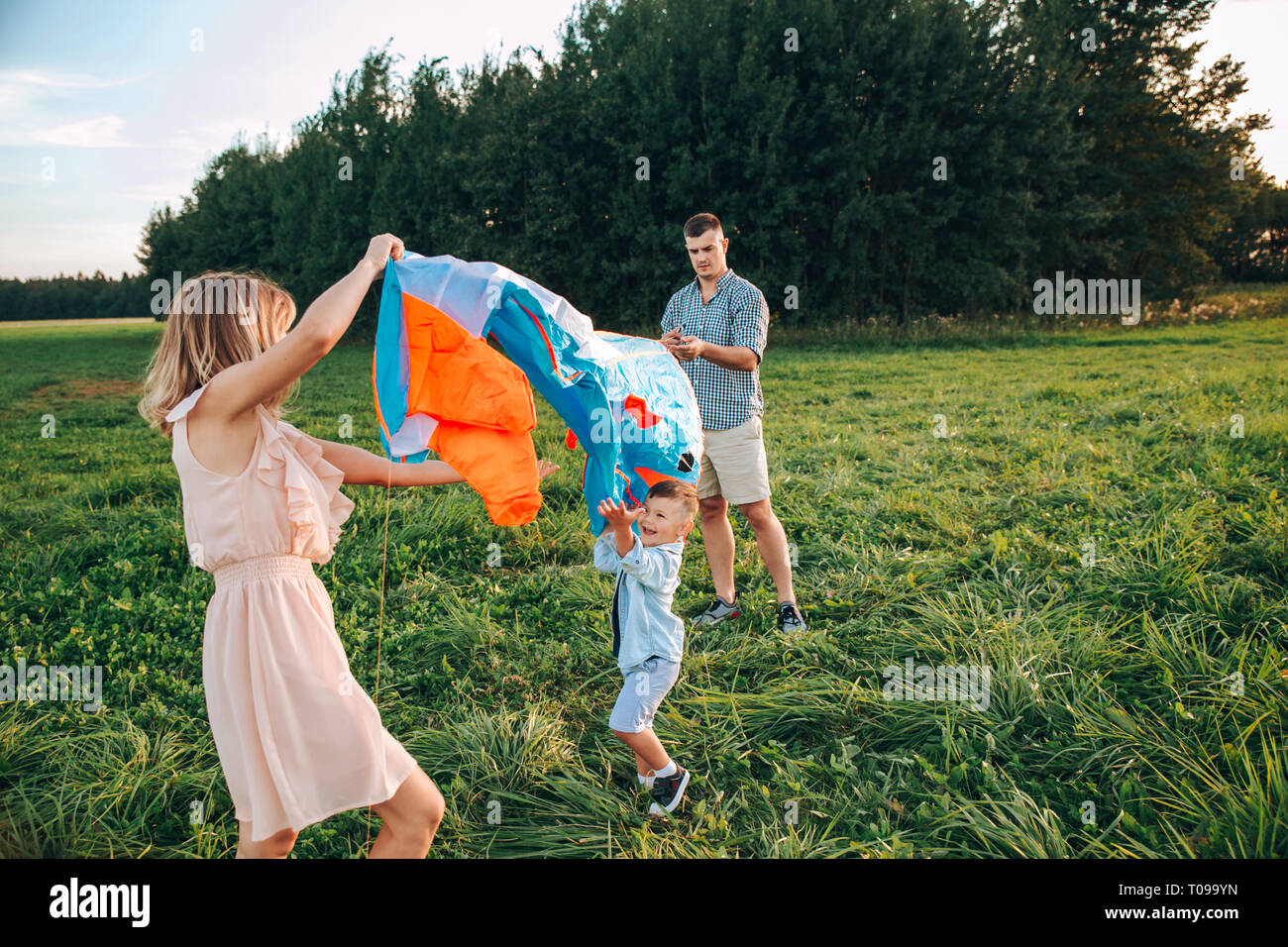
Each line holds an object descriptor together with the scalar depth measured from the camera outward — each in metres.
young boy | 2.82
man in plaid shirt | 4.39
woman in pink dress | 2.03
